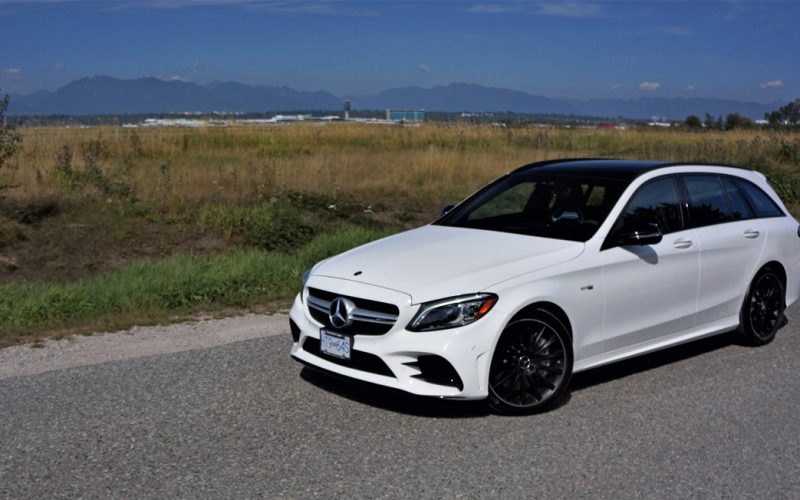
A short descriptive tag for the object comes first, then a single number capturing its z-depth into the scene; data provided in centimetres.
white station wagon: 589
